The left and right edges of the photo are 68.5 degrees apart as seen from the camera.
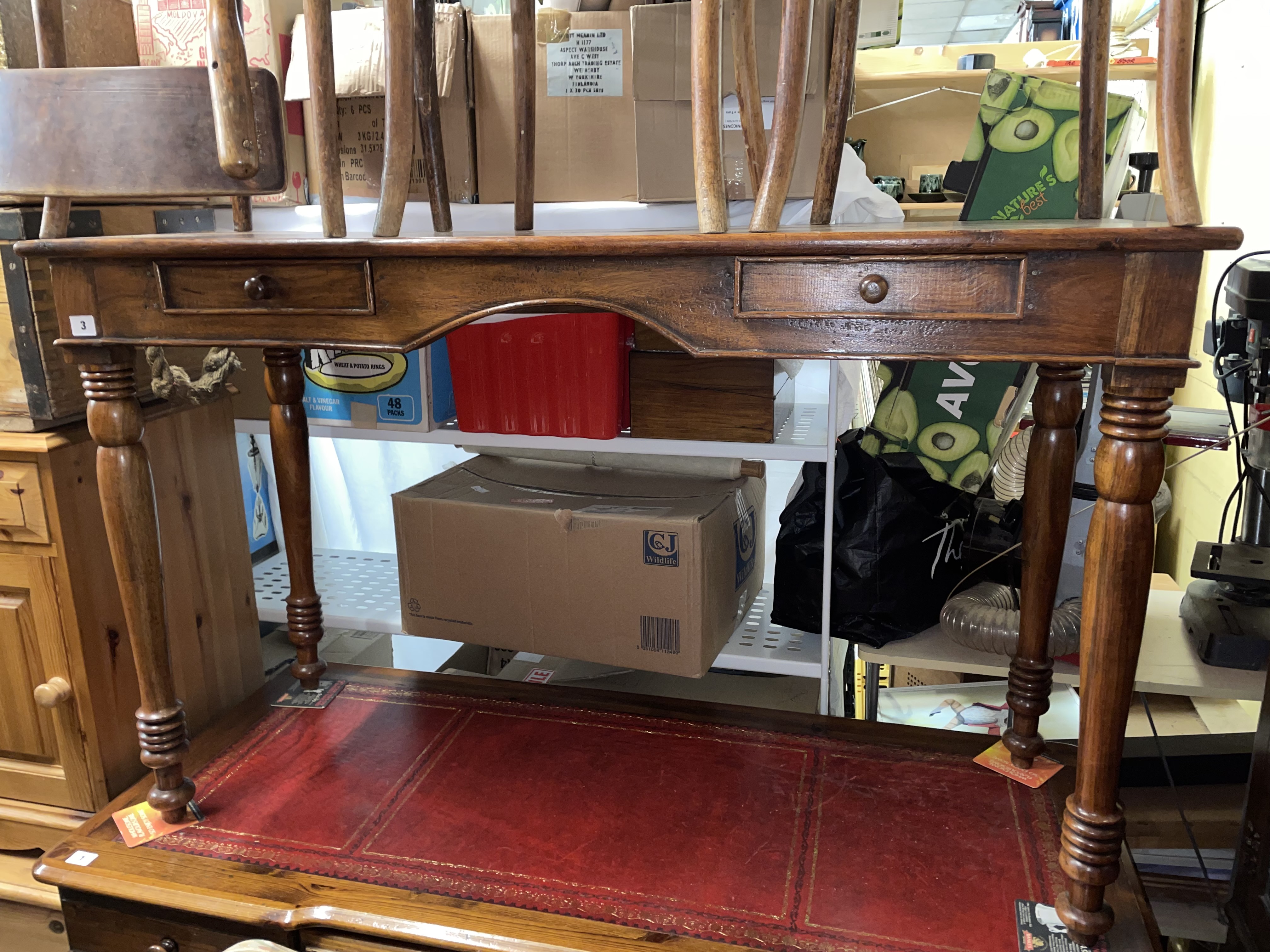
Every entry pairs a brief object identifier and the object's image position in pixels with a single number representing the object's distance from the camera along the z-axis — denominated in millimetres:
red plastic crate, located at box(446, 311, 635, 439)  1682
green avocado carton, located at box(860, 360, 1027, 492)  1788
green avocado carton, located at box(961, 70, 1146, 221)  1693
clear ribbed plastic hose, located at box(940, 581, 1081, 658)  1569
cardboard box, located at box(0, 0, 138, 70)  1406
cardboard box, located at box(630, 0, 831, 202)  1469
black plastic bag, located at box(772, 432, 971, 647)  1642
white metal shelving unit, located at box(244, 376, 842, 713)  1634
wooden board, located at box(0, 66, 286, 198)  914
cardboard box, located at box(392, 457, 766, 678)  1612
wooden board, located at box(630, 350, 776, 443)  1609
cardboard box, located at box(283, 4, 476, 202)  1603
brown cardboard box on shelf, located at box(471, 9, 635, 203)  1603
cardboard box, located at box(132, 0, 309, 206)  1690
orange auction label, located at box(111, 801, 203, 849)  1292
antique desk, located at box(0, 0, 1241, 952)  909
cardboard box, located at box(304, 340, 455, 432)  1795
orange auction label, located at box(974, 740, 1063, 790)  1370
